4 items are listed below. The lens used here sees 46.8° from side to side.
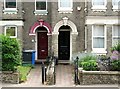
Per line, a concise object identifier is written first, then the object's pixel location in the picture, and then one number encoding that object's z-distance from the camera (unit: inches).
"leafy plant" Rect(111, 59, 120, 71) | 281.0
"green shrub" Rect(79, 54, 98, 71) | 282.3
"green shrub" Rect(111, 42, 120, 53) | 299.7
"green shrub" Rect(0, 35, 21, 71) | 278.8
